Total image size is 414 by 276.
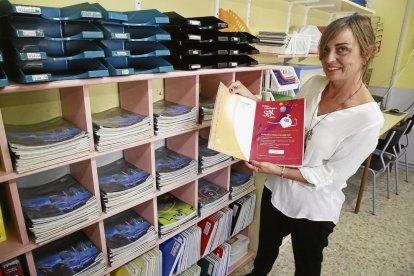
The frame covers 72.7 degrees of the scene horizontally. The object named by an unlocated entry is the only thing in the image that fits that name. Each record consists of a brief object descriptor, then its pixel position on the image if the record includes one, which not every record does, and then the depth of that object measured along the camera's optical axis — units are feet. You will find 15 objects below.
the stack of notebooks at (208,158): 5.28
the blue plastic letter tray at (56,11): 2.68
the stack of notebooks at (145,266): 4.59
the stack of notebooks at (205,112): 4.92
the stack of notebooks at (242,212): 6.39
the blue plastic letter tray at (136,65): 3.47
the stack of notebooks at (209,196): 5.57
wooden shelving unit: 3.11
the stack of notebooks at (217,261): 6.15
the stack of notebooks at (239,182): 6.21
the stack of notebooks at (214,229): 5.87
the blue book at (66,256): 3.76
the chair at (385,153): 9.52
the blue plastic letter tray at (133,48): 3.41
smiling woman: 3.69
